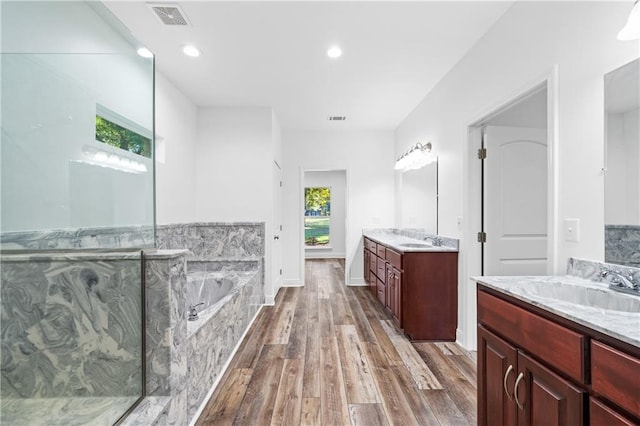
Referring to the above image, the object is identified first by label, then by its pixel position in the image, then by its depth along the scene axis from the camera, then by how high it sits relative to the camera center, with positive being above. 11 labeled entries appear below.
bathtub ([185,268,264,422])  1.77 -0.89
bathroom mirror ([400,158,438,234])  3.49 +0.23
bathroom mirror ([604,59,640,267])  1.30 +0.24
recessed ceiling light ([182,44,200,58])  2.56 +1.46
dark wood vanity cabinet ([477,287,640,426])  0.84 -0.55
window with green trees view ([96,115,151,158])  1.59 +0.41
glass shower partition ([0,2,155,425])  1.16 -0.08
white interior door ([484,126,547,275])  2.61 +0.14
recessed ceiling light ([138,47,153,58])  1.59 +0.87
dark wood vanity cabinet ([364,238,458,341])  2.88 -0.78
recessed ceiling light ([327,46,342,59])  2.55 +1.45
